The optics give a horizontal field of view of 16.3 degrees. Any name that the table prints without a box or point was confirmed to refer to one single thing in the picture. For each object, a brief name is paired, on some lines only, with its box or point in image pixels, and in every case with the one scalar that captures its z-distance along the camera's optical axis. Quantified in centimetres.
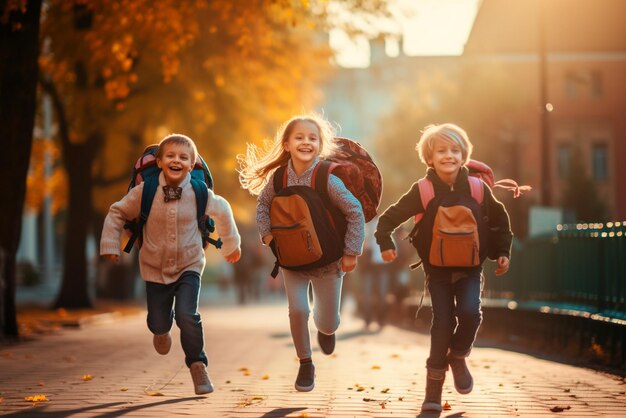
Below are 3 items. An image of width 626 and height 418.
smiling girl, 1330
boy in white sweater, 1341
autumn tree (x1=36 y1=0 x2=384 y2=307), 3090
